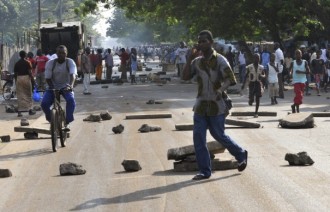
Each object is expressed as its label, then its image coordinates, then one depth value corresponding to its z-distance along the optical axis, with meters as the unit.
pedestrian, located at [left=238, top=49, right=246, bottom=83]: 36.06
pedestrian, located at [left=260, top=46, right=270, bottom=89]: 29.88
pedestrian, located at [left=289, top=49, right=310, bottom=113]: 20.04
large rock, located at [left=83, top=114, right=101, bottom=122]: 19.64
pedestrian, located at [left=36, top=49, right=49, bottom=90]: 27.50
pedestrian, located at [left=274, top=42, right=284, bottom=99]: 27.17
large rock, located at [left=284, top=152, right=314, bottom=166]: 10.95
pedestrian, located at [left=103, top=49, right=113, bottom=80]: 41.72
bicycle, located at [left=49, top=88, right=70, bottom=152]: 13.89
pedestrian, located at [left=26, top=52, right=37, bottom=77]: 29.47
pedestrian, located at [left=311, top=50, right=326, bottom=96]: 29.77
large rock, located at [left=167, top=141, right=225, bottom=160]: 10.79
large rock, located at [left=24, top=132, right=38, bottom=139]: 16.54
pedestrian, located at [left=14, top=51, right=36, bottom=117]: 22.30
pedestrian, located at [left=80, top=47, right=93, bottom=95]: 30.58
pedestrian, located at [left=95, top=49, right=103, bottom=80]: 40.11
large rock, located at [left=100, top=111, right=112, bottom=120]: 20.05
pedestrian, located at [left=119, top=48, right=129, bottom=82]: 41.00
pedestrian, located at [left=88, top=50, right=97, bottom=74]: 40.22
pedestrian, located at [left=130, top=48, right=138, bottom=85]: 39.09
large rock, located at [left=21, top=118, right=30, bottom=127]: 19.20
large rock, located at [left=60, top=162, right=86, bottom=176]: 10.88
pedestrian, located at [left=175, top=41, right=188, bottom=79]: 40.59
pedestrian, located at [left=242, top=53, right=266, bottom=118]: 20.05
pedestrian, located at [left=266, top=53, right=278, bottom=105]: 23.66
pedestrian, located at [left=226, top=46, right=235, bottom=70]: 41.19
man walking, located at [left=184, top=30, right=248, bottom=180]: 9.91
